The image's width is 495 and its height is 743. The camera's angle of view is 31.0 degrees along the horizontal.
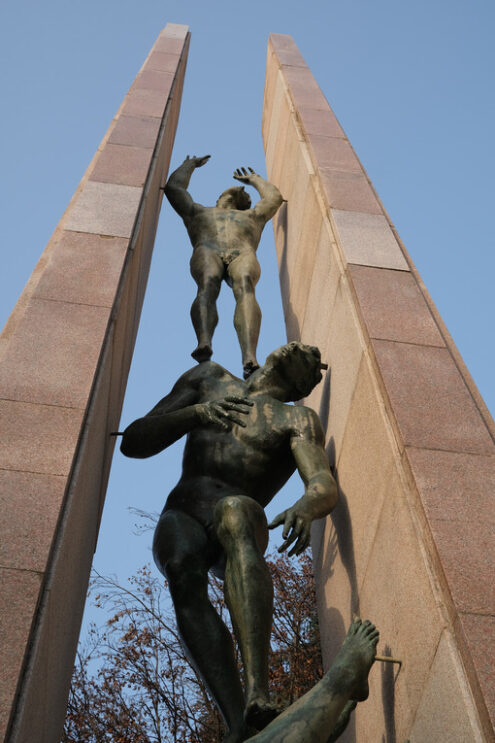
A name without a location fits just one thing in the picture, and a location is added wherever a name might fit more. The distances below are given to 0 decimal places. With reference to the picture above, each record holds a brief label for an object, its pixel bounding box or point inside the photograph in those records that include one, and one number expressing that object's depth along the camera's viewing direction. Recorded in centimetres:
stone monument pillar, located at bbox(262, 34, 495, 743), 507
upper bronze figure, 903
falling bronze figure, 544
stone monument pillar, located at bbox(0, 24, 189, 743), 494
